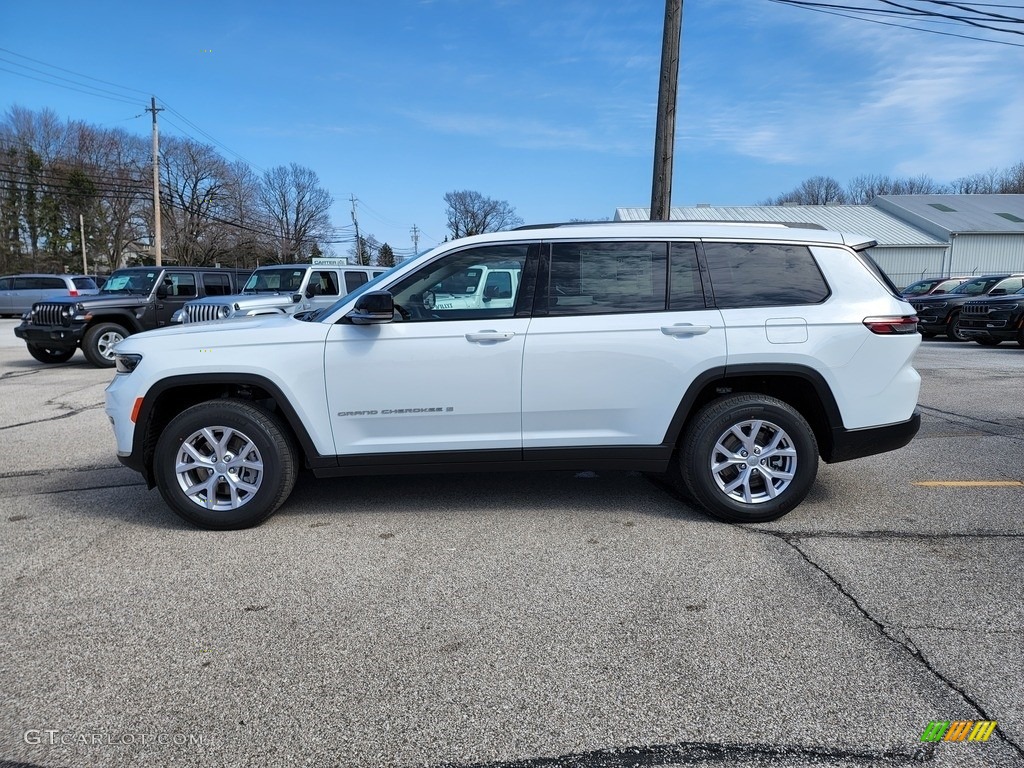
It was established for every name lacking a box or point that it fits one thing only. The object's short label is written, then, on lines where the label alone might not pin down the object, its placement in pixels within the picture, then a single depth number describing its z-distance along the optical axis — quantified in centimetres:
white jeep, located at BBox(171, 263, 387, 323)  1149
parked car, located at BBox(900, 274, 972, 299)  2070
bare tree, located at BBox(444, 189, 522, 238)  8781
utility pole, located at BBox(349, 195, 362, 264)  8599
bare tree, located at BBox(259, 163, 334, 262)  8456
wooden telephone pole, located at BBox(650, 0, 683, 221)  1123
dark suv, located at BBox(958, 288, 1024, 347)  1490
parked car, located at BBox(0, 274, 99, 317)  2873
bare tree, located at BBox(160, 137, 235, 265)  6366
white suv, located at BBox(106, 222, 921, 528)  414
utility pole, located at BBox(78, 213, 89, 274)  5844
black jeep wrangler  1221
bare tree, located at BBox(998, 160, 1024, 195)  7144
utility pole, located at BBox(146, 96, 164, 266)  3573
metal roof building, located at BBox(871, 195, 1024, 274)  3981
